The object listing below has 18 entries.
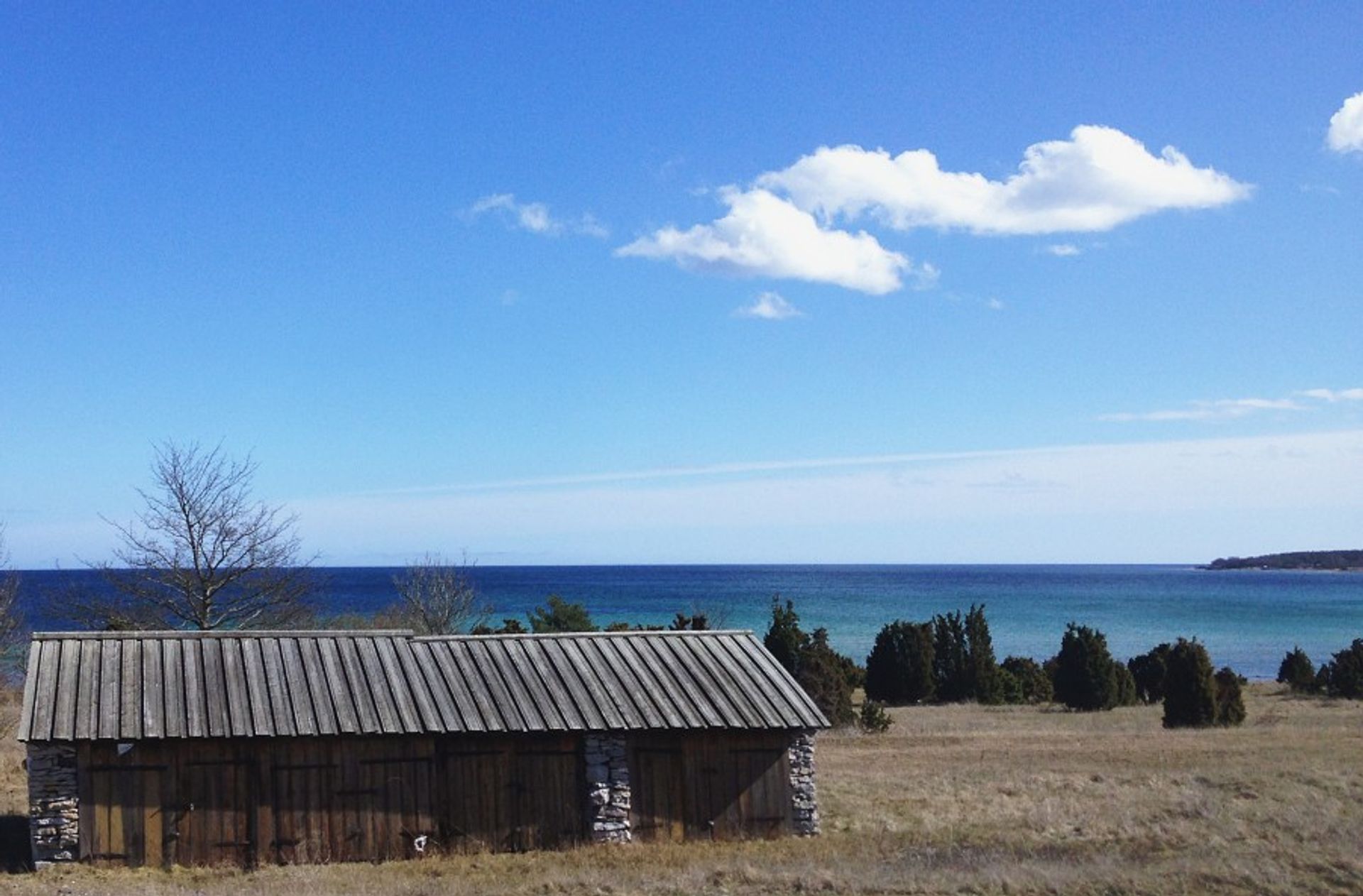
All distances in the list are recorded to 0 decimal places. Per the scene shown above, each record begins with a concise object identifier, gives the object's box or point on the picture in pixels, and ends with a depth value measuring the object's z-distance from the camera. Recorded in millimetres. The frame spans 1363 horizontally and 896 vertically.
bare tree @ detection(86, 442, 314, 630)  37031
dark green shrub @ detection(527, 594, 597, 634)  48094
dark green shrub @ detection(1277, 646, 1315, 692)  51656
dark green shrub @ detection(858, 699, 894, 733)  38406
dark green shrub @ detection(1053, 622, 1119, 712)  46406
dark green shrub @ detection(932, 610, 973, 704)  52125
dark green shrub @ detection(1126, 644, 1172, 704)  51812
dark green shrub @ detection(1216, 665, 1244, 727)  38719
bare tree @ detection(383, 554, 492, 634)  53500
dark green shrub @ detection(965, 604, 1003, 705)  51438
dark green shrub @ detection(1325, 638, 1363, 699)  48844
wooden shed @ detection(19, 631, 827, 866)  19609
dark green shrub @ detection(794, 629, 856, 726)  40406
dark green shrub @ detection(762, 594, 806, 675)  44312
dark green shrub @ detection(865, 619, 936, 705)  51938
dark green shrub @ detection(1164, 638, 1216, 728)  38500
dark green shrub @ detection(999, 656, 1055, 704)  53406
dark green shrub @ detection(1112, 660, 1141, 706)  48969
